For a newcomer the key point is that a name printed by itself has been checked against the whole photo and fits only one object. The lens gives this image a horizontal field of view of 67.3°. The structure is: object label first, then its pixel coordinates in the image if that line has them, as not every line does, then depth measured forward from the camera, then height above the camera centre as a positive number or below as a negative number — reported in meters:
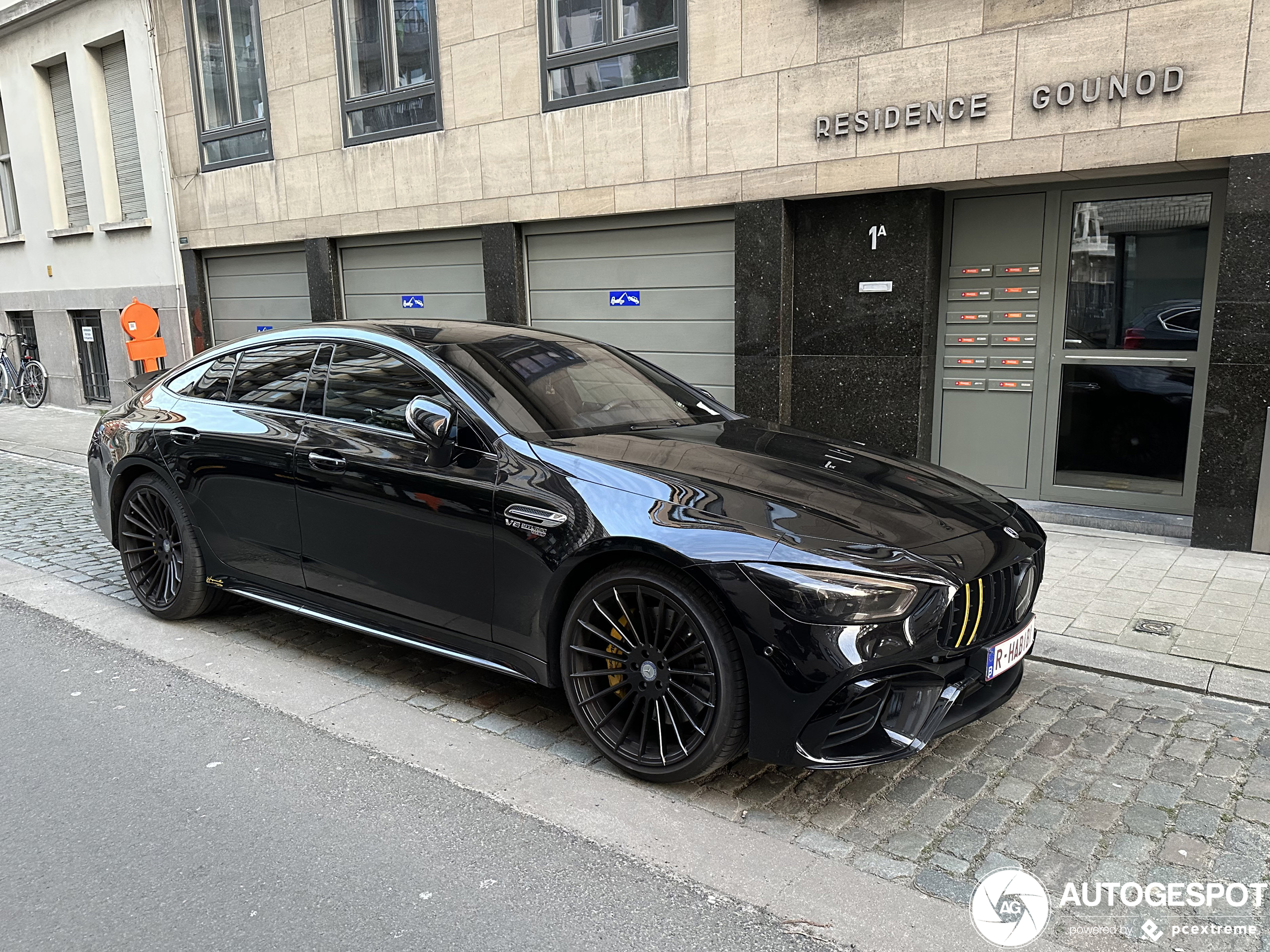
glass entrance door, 6.90 -0.62
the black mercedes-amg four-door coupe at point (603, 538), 3.02 -0.96
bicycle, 16.23 -1.50
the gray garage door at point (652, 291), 8.77 -0.16
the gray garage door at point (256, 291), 12.66 -0.09
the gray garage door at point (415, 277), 10.62 +0.04
